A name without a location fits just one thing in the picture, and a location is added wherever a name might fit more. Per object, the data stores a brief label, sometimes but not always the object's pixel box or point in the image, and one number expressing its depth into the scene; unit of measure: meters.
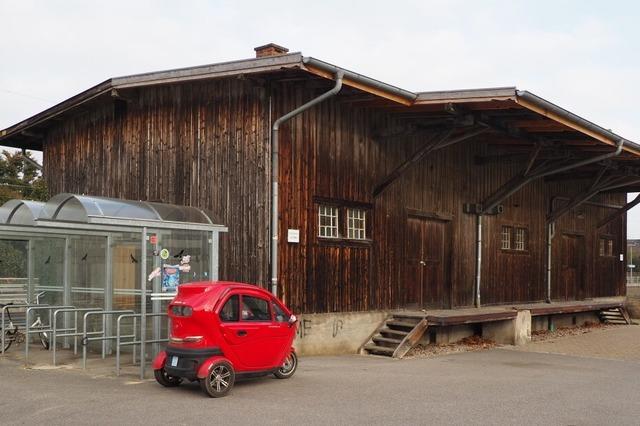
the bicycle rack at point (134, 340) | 10.78
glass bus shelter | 11.87
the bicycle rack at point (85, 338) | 11.19
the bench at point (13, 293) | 15.03
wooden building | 13.98
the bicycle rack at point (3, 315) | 12.88
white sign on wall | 13.95
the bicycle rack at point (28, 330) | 12.14
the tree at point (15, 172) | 38.59
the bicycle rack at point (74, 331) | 12.05
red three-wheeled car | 9.52
